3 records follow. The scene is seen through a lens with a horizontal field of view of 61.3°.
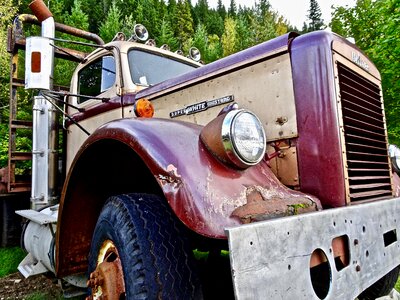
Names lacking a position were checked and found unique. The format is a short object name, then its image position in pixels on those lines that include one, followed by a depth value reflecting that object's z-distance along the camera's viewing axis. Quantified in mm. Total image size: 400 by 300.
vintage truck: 1327
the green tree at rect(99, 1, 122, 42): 23428
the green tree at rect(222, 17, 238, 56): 36438
